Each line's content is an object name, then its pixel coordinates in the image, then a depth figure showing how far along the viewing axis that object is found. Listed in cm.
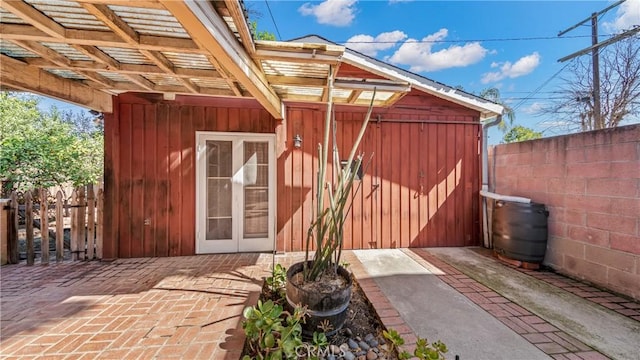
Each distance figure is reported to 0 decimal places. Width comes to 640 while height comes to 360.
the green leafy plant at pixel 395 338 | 168
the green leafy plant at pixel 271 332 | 157
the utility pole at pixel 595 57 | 732
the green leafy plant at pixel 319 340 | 174
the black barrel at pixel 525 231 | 329
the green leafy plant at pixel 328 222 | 209
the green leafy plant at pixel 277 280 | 269
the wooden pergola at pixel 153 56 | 160
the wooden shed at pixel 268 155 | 324
